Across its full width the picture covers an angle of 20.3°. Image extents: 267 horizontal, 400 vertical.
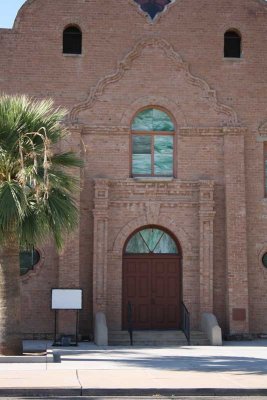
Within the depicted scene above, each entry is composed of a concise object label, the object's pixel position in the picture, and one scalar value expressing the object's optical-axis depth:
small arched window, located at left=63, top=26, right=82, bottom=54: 26.12
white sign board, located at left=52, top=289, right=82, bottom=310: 22.92
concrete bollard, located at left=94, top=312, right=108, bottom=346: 22.88
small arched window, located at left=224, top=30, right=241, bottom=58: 26.61
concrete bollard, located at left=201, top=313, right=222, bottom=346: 23.36
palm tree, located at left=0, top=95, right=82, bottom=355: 18.34
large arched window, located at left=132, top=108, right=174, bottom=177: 25.62
